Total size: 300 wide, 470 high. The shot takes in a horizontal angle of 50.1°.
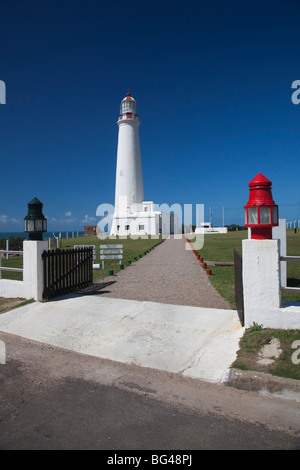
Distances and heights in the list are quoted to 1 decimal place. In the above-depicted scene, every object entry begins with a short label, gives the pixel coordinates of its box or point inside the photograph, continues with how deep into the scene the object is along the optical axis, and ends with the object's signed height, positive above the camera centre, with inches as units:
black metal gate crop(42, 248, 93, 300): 332.2 -42.3
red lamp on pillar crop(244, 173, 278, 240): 212.7 +14.8
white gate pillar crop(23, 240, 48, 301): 322.7 -34.1
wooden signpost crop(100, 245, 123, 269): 615.3 -43.1
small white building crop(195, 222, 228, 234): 2503.7 +22.5
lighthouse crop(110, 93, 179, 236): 2150.6 +352.8
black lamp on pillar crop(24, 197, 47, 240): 334.3 +15.0
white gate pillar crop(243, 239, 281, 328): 210.5 -31.9
